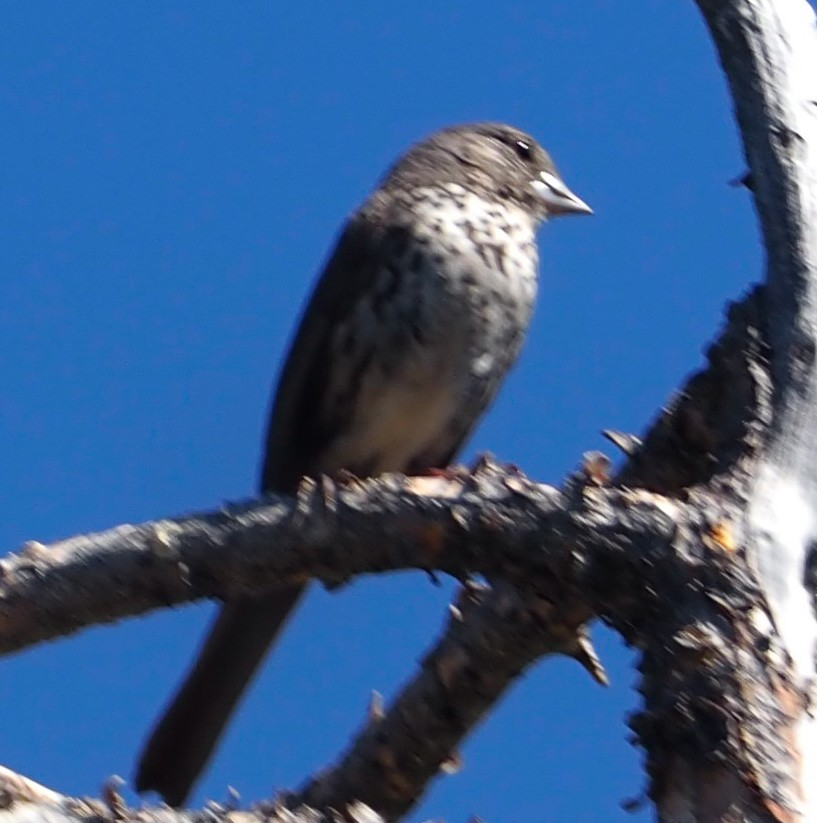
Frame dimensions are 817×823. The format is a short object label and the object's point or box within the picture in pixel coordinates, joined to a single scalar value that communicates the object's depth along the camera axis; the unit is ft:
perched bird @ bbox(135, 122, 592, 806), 25.11
